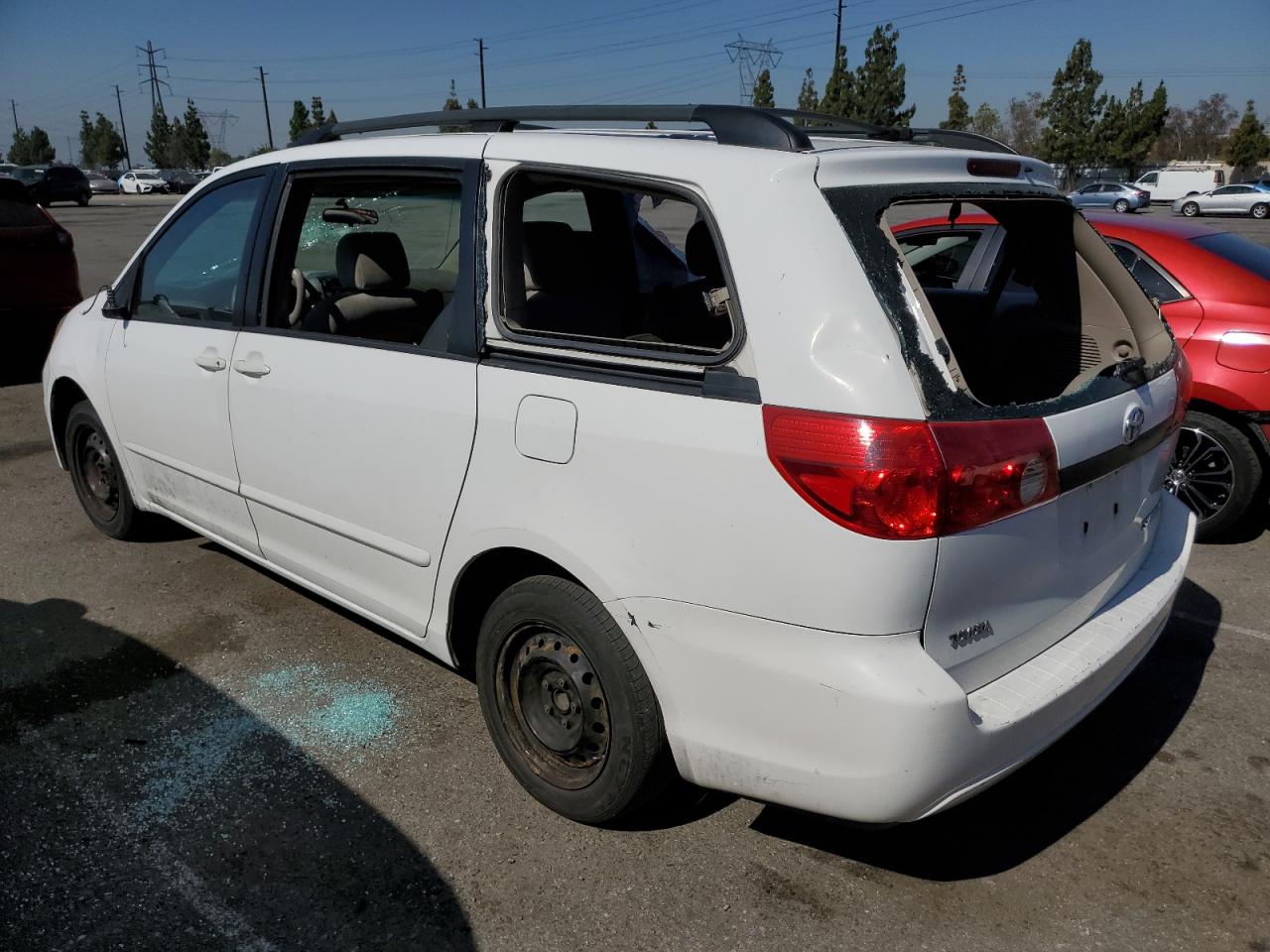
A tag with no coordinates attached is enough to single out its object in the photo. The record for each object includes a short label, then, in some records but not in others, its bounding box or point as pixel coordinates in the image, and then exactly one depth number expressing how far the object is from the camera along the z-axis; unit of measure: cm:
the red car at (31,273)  852
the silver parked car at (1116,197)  4391
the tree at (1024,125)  8719
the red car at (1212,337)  477
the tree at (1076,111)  5888
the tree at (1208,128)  9125
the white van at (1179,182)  4997
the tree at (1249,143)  6172
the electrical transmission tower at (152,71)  10712
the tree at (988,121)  8212
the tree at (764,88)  6625
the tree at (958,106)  6197
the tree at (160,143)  9362
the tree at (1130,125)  5866
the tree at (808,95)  6198
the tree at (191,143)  9106
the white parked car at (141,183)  6469
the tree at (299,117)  8206
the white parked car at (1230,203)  4050
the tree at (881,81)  5425
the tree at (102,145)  10344
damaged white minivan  215
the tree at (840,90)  5147
